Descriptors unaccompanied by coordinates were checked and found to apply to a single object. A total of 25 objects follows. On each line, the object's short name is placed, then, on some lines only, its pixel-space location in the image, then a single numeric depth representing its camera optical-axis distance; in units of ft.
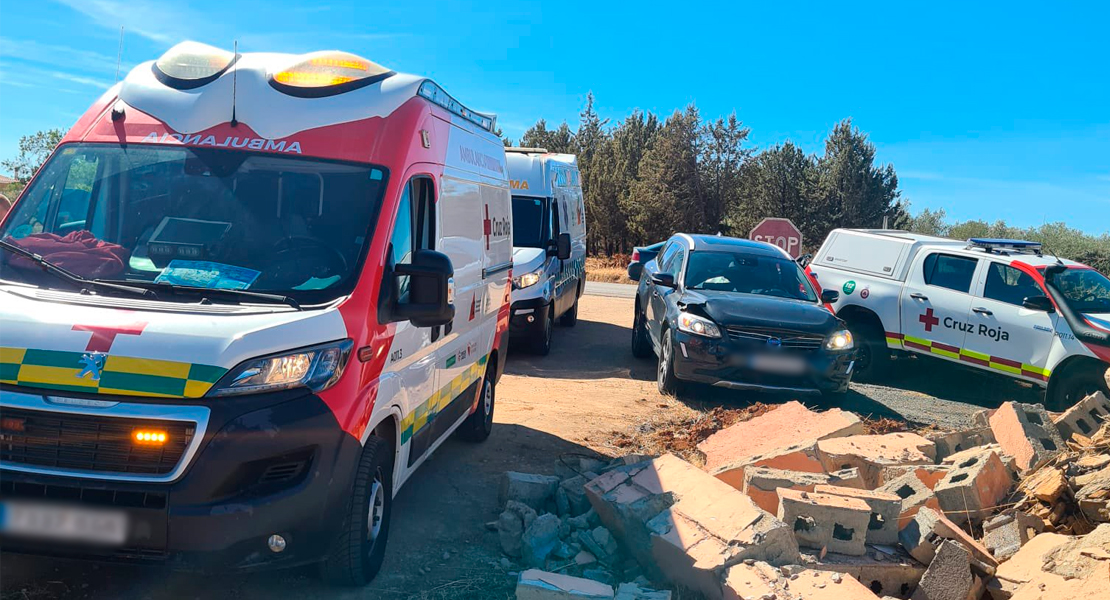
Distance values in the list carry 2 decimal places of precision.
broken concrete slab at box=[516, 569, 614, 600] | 12.62
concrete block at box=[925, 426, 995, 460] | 21.58
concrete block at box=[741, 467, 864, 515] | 16.63
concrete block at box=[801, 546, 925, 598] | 14.67
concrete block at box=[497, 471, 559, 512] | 17.93
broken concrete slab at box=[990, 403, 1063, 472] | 20.20
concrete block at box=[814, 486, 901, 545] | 15.56
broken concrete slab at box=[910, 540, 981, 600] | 14.40
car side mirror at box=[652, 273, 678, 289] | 33.09
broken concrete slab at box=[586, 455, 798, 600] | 14.05
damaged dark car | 28.89
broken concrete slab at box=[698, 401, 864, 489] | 18.72
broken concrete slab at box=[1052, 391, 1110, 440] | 22.50
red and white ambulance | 11.34
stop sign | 49.65
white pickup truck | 30.83
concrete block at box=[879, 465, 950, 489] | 18.74
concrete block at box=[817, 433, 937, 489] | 19.26
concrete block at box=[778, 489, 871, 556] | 14.88
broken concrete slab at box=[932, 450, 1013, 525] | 17.57
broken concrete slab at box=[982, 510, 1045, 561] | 16.12
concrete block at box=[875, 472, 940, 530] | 16.48
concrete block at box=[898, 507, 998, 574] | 15.10
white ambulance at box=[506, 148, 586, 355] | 37.91
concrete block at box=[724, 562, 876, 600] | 13.19
